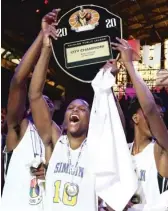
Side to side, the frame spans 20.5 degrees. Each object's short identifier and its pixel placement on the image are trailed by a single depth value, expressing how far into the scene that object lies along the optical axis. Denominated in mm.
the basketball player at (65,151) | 2729
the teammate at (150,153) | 2652
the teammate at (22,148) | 2928
